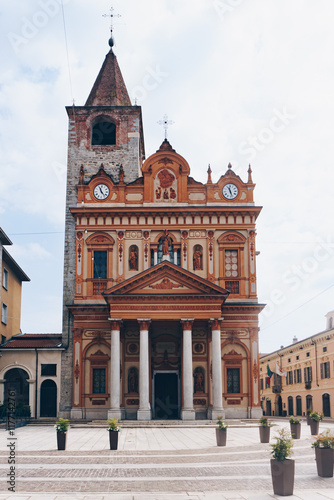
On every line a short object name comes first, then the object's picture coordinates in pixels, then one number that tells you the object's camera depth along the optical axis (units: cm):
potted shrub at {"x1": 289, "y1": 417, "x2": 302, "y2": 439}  2675
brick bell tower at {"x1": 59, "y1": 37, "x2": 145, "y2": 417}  4728
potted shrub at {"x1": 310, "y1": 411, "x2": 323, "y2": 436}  2819
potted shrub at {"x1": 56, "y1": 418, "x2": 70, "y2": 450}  2280
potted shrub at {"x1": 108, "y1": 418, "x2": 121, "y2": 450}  2264
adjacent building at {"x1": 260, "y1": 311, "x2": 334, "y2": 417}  5519
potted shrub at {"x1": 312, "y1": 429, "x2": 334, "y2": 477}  1602
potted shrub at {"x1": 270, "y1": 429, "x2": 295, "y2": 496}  1362
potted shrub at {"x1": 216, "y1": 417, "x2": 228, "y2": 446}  2402
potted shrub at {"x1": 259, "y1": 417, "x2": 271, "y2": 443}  2523
